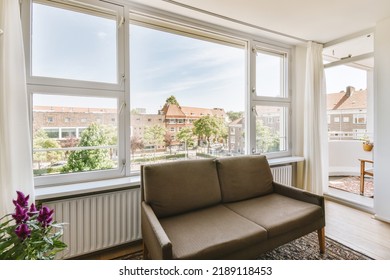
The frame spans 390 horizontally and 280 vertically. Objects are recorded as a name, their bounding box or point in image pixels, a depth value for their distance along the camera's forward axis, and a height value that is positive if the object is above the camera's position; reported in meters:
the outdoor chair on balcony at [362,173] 3.28 -0.64
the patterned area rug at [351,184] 3.62 -0.97
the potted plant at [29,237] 0.96 -0.47
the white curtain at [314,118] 3.20 +0.25
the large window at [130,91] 1.89 +0.50
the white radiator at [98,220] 1.80 -0.77
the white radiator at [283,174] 3.06 -0.60
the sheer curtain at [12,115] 1.50 +0.18
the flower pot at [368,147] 3.92 -0.27
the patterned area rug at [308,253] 1.88 -1.11
